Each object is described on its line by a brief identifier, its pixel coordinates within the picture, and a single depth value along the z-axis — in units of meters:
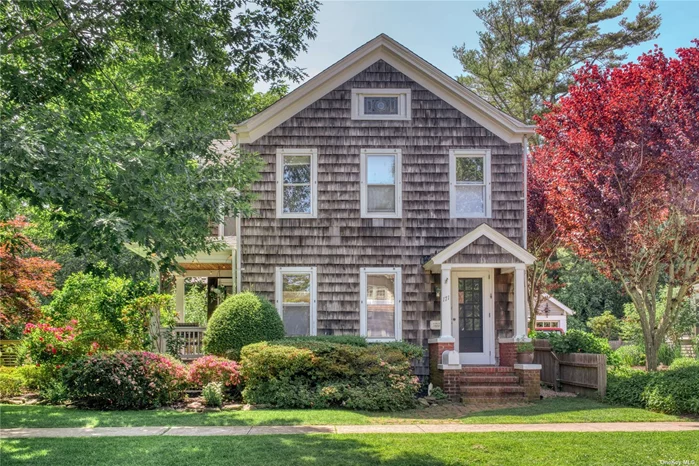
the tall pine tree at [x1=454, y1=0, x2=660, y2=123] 28.05
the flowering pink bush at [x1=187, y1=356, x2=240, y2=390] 11.97
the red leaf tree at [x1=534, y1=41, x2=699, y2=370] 12.23
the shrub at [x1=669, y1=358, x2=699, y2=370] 13.77
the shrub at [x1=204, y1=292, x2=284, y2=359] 13.00
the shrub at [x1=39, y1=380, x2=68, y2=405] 11.77
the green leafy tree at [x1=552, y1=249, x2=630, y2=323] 35.03
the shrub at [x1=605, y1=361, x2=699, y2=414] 10.63
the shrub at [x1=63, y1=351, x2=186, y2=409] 11.06
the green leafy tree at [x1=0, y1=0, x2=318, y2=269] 7.58
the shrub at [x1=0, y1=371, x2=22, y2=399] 12.68
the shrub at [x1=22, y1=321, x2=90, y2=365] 12.72
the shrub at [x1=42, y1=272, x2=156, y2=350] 13.20
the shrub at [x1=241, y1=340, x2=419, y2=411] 11.41
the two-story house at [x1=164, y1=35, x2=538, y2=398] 14.40
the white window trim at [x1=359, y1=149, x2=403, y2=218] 14.57
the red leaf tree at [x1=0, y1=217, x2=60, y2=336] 13.85
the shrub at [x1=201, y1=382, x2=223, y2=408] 11.28
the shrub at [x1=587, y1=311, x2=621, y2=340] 31.08
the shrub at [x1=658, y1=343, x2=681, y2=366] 17.92
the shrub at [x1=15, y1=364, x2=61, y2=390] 12.69
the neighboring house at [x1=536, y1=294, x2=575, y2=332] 35.09
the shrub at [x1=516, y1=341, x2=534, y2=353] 13.02
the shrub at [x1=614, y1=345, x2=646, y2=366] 18.61
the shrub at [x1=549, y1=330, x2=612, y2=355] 14.16
